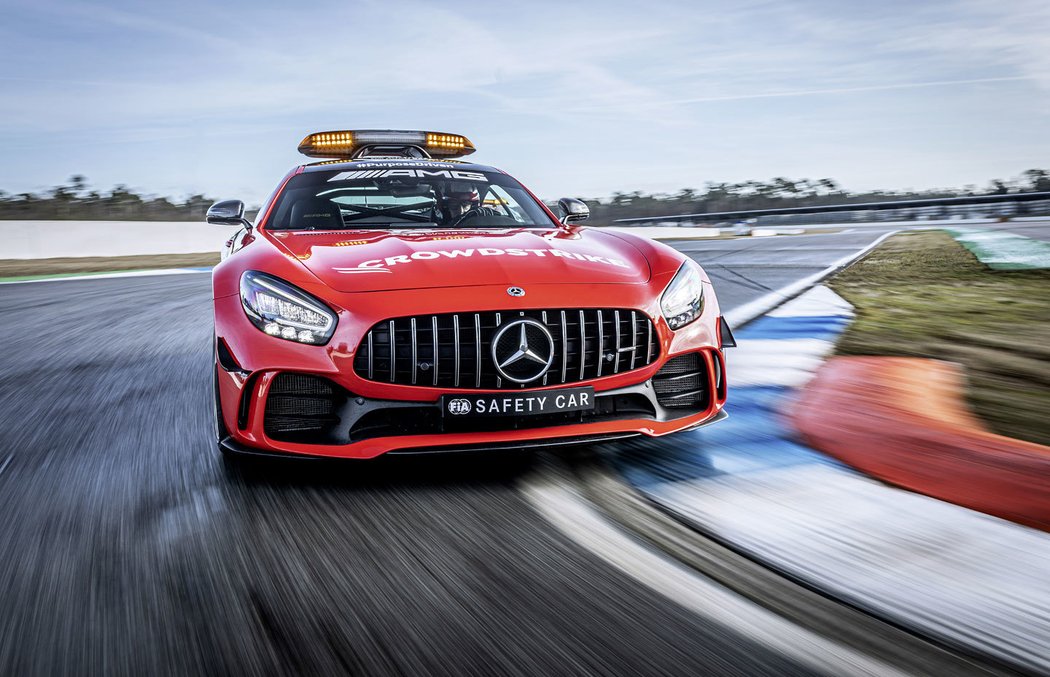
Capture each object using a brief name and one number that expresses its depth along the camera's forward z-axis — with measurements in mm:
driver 4469
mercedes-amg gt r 2758
